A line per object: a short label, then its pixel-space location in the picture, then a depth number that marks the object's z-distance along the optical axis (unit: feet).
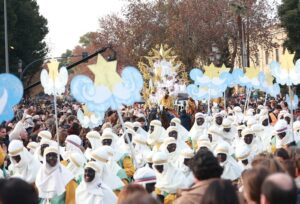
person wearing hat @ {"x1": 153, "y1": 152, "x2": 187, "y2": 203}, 30.50
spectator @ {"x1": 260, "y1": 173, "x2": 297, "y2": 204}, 14.39
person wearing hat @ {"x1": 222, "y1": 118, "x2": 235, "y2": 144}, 48.42
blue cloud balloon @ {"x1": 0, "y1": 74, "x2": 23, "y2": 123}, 32.63
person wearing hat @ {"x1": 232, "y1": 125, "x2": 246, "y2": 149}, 40.95
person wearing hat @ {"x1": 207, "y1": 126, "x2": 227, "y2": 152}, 46.34
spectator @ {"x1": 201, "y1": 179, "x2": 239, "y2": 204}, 15.14
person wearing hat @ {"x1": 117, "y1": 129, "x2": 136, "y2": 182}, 40.96
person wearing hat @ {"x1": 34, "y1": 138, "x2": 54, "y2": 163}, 38.40
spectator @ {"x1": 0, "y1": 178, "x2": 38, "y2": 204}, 14.80
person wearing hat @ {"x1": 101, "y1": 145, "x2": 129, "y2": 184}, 34.66
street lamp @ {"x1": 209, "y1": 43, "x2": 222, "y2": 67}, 131.44
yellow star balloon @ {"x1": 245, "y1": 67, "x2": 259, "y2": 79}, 68.69
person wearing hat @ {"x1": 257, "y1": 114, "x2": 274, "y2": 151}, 46.35
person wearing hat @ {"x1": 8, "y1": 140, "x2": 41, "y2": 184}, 33.71
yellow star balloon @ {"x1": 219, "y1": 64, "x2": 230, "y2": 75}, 65.76
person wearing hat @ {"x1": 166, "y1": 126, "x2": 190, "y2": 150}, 45.32
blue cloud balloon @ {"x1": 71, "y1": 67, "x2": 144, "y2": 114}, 36.37
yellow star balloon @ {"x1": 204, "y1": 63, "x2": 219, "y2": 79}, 63.05
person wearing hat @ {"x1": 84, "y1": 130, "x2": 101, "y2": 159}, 42.50
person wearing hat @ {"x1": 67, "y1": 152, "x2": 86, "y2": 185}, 33.55
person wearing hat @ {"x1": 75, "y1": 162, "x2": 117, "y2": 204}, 27.63
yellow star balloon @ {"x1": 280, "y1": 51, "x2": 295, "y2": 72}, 52.13
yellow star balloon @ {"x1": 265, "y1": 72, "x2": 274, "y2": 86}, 66.59
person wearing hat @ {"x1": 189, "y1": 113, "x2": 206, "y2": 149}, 53.41
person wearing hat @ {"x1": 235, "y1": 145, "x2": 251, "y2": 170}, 36.78
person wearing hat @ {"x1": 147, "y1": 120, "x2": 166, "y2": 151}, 45.61
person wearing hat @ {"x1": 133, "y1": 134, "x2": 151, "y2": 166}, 45.48
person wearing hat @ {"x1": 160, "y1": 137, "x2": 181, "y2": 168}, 39.29
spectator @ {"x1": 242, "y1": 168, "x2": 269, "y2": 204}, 17.07
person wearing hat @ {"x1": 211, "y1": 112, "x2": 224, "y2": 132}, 51.62
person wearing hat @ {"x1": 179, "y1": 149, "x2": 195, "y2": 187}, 34.49
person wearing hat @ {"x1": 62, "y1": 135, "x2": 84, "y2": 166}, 40.35
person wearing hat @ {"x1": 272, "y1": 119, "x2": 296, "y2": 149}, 44.65
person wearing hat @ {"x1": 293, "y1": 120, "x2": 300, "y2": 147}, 48.12
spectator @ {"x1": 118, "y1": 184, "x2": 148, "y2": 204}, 17.57
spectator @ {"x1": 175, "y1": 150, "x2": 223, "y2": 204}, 18.48
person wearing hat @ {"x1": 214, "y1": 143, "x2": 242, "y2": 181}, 34.14
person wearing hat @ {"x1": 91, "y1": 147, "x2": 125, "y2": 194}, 31.19
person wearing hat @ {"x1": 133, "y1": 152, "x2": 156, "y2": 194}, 26.58
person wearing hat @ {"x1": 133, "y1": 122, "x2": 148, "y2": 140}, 52.60
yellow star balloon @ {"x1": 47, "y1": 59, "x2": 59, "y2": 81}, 41.93
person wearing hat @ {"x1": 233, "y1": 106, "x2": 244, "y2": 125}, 65.58
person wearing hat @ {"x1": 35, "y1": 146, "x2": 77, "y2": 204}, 30.58
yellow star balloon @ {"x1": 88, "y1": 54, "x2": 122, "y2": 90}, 36.14
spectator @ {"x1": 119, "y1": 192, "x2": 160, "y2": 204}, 14.40
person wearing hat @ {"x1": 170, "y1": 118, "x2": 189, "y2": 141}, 50.23
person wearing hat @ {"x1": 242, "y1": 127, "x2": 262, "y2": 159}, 40.24
